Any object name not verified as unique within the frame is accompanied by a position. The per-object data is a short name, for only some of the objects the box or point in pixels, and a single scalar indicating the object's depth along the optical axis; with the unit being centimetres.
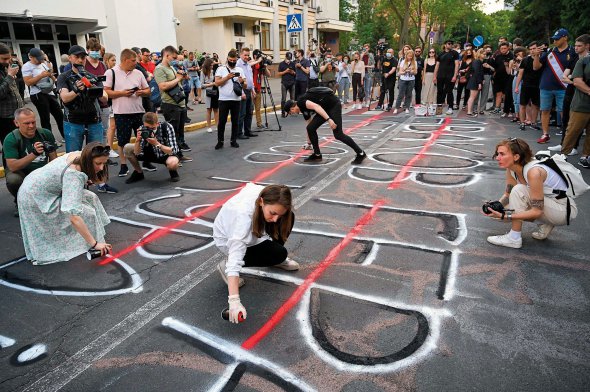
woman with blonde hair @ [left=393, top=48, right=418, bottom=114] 1076
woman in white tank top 340
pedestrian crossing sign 1209
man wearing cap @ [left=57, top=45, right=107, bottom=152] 517
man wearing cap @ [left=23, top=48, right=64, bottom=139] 657
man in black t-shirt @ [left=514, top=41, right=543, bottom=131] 776
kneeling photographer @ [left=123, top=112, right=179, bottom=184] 545
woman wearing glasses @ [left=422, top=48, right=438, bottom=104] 1107
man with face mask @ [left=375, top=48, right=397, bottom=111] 1176
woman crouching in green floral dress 332
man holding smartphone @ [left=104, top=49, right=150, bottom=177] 571
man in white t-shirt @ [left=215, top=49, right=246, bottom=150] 735
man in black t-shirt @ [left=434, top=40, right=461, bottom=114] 1027
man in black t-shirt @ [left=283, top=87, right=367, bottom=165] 616
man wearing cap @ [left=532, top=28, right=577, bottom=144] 671
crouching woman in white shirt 244
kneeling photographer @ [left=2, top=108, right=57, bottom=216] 425
